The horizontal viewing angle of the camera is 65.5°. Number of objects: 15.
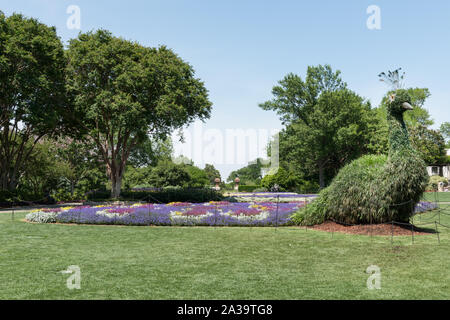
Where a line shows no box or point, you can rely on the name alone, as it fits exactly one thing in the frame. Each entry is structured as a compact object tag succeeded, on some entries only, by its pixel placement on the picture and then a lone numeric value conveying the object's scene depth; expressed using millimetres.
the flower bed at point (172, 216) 14648
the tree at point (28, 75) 24891
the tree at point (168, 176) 51094
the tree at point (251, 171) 131388
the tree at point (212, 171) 105556
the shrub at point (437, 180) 45344
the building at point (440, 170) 64375
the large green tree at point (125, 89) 27031
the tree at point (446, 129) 91969
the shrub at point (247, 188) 56750
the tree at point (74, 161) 39488
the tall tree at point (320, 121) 51094
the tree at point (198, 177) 63753
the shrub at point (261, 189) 51703
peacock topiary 11109
